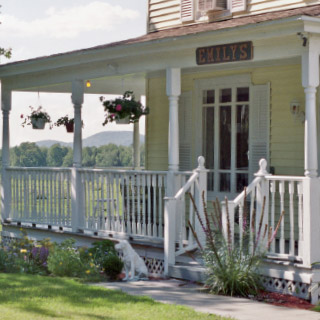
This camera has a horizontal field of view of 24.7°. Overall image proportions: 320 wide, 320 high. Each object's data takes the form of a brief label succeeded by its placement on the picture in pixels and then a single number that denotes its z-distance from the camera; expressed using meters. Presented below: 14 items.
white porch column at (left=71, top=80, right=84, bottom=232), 14.43
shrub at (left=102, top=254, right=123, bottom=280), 11.66
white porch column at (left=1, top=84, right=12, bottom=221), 16.72
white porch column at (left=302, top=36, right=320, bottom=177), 10.15
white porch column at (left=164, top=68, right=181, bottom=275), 12.31
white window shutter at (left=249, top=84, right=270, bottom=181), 13.33
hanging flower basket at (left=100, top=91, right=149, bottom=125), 13.52
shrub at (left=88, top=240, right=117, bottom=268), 11.88
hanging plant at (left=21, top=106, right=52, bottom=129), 16.28
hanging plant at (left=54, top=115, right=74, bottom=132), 16.27
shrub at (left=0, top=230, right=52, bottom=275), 12.23
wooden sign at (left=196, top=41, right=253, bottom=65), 11.09
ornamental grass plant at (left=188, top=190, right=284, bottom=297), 10.07
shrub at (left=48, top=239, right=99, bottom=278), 11.52
